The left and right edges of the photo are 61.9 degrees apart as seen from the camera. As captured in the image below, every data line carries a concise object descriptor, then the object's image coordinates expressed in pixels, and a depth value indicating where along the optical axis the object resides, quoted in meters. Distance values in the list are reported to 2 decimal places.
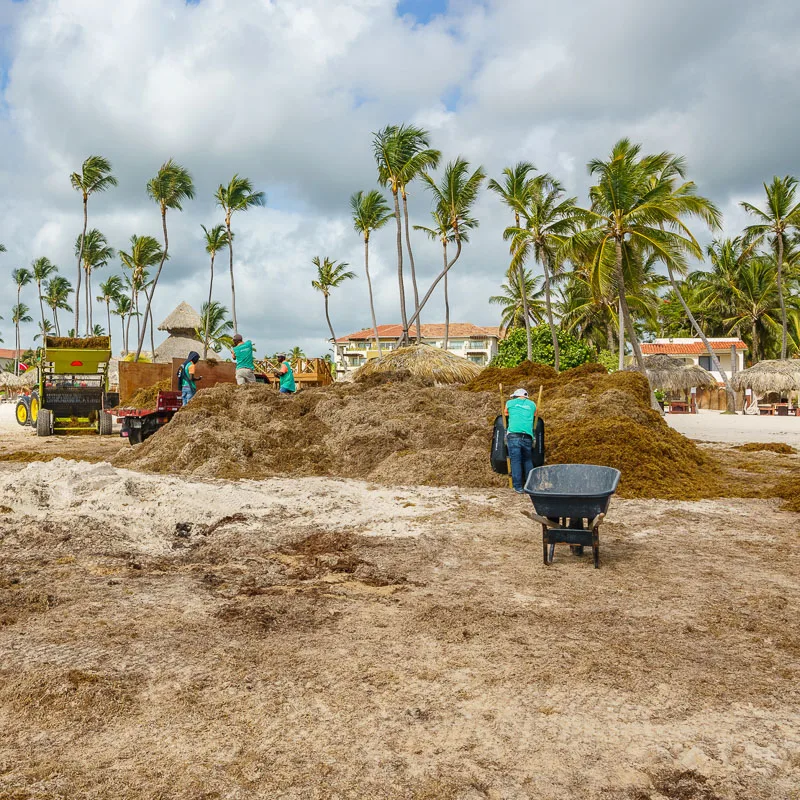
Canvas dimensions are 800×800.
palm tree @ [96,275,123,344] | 69.94
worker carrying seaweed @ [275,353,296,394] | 15.41
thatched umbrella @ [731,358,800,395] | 33.88
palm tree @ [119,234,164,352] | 47.97
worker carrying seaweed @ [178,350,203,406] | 14.77
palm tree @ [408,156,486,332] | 33.41
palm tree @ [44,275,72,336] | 77.50
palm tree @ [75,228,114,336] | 55.47
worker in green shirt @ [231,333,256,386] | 15.09
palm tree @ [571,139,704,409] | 23.23
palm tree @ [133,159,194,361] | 43.44
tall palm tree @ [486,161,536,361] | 31.78
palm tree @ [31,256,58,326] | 75.12
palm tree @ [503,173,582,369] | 30.08
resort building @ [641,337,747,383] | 45.22
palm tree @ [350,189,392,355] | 43.97
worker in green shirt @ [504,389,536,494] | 8.88
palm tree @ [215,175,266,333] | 45.38
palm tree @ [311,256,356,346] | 56.22
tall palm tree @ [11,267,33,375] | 84.50
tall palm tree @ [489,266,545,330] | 51.15
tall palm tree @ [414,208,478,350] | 35.62
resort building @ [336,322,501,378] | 71.94
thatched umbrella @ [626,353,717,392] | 37.04
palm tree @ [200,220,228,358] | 49.38
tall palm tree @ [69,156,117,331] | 42.72
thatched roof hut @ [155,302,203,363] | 43.78
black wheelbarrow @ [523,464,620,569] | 5.66
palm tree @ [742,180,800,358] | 36.21
